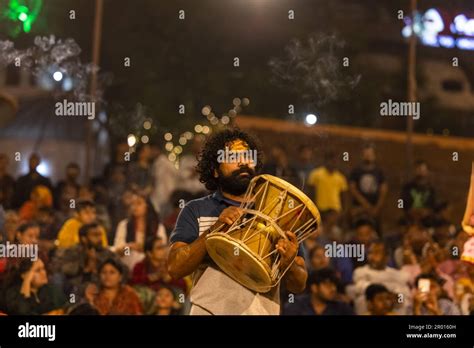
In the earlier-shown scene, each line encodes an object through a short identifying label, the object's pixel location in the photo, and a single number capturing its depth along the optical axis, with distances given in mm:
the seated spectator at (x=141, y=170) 15280
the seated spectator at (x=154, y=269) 13050
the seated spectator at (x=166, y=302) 12710
